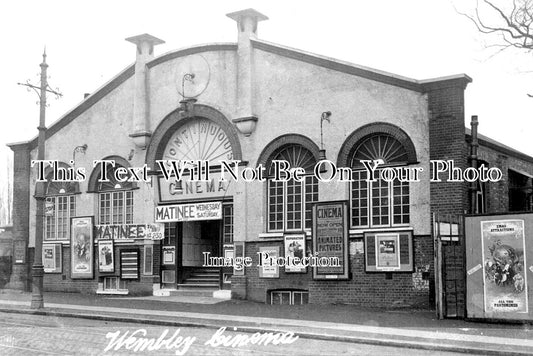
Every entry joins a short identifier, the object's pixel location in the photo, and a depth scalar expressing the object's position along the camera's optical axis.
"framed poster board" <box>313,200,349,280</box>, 20.42
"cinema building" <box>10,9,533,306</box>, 19.61
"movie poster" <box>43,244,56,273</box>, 27.02
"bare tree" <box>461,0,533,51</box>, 20.03
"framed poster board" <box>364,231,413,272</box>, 19.42
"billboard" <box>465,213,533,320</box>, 15.70
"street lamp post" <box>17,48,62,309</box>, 20.70
